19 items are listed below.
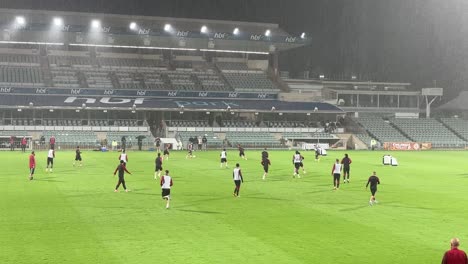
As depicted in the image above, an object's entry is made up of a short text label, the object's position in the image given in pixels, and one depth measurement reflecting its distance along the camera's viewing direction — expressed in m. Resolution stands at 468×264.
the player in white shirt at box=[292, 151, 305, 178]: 36.72
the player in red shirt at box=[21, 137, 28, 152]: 62.00
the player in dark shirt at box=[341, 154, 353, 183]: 34.12
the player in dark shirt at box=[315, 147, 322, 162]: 52.06
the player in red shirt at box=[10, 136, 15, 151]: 65.62
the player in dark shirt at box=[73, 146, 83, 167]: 42.26
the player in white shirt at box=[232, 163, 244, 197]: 26.74
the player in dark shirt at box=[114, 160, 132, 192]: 27.64
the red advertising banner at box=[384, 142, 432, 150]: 79.19
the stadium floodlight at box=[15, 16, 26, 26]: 80.06
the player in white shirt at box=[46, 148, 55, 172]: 38.03
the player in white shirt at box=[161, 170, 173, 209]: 23.48
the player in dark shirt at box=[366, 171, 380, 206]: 25.11
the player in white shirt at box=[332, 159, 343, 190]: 30.26
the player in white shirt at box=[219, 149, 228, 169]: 43.62
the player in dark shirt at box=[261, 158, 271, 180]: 35.59
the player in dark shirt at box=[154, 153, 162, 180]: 35.03
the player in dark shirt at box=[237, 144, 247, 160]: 51.84
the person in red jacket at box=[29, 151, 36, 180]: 32.72
